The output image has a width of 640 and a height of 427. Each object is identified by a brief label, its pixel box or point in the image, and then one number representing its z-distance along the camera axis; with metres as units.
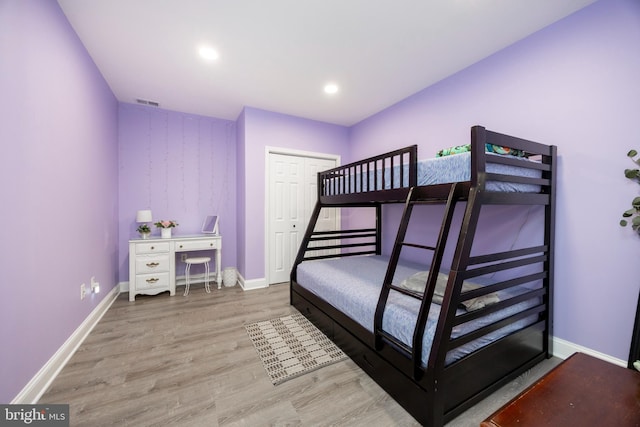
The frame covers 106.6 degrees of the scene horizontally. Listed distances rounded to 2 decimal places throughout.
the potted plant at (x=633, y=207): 1.48
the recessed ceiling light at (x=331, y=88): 2.81
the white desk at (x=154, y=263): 2.96
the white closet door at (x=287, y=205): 3.59
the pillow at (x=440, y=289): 1.46
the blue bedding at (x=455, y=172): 1.46
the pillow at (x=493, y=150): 1.49
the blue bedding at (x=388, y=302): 1.37
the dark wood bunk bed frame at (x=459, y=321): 1.24
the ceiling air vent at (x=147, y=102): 3.19
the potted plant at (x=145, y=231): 3.16
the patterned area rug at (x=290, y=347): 1.71
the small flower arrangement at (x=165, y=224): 3.26
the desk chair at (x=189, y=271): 3.18
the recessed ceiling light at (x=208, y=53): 2.17
